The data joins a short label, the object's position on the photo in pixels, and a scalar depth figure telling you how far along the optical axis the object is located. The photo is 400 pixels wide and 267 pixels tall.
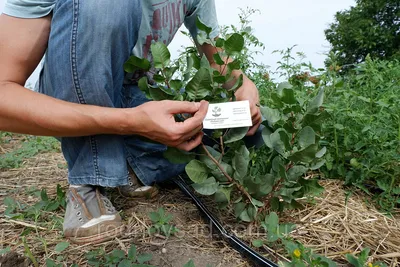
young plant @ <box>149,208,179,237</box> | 1.35
